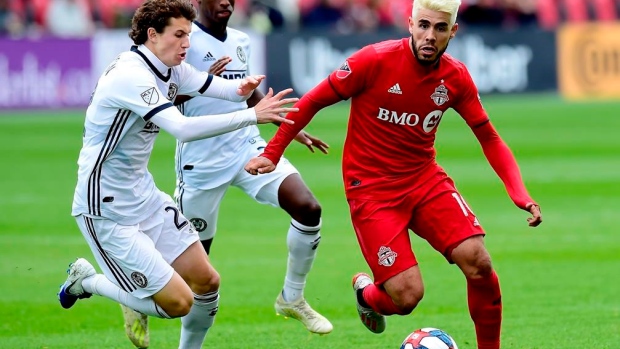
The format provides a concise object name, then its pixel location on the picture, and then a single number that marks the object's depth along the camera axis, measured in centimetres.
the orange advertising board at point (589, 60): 6116
